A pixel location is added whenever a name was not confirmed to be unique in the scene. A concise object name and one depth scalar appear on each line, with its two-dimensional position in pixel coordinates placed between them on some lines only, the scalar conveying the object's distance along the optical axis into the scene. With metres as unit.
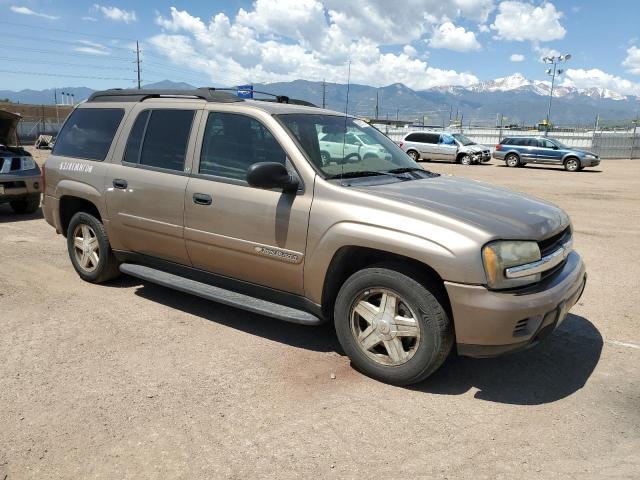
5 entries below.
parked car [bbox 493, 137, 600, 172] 25.14
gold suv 3.21
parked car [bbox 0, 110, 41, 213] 9.09
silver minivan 27.78
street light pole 48.88
